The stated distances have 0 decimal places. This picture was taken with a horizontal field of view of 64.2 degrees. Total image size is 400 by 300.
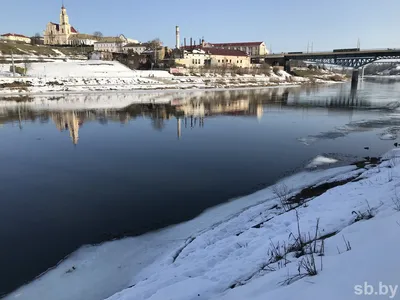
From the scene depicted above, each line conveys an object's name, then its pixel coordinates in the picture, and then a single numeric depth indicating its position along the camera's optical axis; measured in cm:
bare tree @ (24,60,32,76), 6928
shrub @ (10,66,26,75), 6800
